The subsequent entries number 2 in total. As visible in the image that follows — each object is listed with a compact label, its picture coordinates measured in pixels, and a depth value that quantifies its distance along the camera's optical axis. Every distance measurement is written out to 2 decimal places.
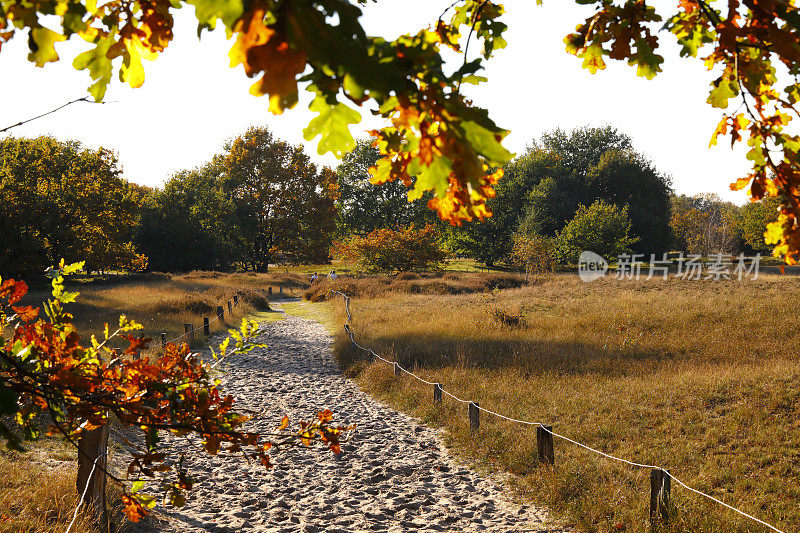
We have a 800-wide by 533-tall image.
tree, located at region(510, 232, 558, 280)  33.84
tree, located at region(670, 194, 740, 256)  56.94
